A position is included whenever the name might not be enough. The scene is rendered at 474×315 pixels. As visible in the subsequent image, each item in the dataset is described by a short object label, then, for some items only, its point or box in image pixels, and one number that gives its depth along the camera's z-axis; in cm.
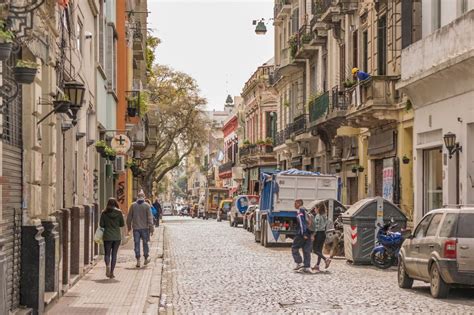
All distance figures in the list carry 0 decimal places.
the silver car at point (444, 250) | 1520
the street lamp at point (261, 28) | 5753
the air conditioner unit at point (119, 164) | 3091
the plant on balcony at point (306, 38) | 4362
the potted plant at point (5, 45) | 846
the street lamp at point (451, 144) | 2366
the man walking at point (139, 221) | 2292
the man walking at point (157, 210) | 5338
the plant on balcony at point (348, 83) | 3336
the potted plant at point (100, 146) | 2507
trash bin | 2358
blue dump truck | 3244
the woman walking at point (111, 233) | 1984
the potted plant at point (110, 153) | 2641
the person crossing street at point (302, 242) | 2167
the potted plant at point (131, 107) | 3712
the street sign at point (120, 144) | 2828
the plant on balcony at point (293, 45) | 4646
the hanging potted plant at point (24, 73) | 1029
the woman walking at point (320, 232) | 2223
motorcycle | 2202
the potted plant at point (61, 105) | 1341
